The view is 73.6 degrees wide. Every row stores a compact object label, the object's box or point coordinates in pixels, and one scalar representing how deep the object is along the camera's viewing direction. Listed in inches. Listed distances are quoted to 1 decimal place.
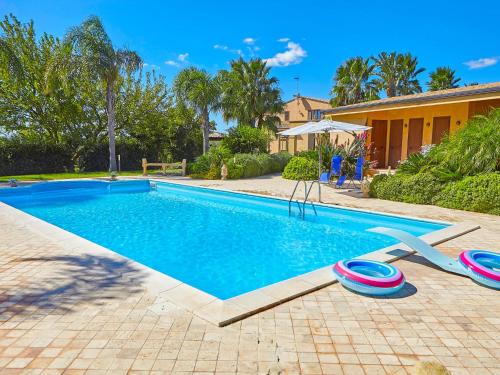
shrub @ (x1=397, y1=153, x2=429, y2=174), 406.6
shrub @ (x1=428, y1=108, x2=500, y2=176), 346.0
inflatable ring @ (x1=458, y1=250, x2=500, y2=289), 157.0
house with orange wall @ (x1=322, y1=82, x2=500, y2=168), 514.1
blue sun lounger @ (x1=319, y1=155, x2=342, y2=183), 486.3
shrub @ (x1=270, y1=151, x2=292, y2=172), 767.0
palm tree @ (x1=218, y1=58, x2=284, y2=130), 983.6
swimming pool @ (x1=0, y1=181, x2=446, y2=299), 222.2
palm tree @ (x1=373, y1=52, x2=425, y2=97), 1235.9
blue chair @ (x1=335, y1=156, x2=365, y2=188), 478.2
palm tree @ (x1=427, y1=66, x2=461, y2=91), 1274.6
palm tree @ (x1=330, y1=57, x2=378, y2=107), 1190.3
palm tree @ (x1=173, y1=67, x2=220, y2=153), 810.8
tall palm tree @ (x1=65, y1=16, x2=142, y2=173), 663.8
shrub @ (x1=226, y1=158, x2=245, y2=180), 658.2
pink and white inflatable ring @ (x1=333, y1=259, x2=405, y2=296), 146.6
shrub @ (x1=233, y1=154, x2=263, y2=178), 674.2
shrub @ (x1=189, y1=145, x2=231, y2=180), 675.4
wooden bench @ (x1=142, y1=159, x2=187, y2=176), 710.5
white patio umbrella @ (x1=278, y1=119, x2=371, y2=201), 429.1
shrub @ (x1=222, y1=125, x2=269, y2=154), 761.6
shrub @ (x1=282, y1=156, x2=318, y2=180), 600.7
